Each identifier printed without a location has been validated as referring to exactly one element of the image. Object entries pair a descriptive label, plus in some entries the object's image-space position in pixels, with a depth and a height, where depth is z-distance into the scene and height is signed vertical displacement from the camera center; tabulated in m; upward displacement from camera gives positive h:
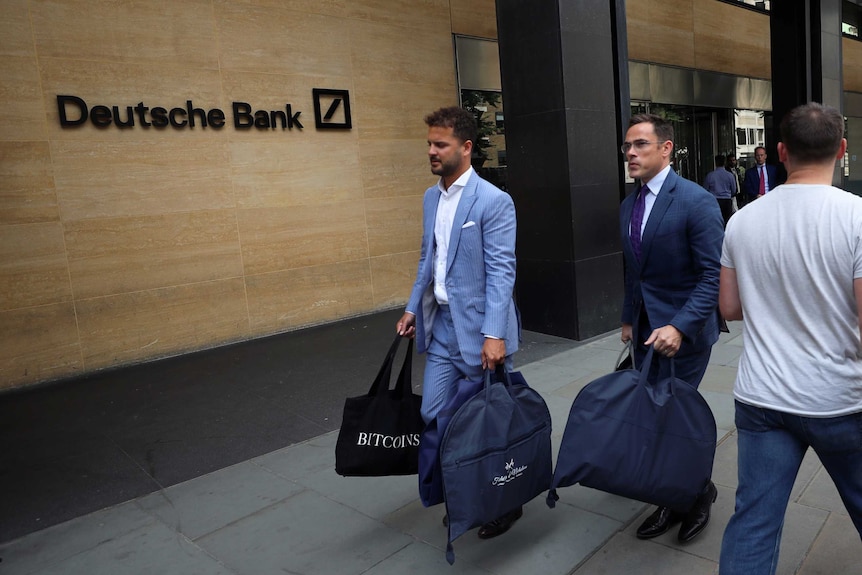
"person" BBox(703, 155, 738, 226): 13.52 -0.28
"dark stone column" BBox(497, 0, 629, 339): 7.11 +0.36
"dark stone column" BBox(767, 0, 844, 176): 12.55 +2.05
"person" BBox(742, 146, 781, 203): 12.56 -0.17
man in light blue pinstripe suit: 3.23 -0.33
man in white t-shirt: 2.06 -0.53
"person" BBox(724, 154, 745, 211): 15.34 +0.02
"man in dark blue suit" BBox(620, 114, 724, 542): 3.00 -0.38
